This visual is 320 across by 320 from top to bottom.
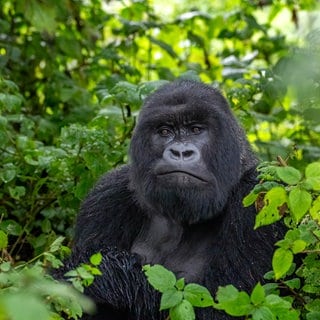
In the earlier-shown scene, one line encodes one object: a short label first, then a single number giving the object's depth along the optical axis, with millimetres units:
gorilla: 6518
